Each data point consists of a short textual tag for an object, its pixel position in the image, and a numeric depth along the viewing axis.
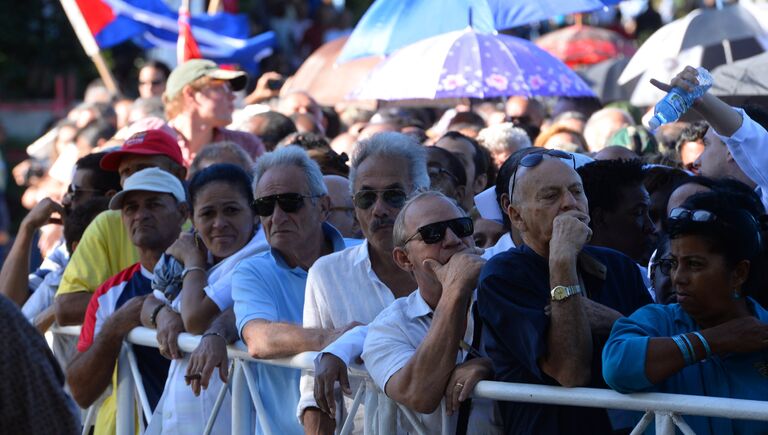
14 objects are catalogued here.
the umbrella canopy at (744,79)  17.52
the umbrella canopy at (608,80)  27.18
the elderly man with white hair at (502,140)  16.09
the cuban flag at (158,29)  27.59
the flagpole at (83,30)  27.47
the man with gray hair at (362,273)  9.31
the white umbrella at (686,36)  19.89
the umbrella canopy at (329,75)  27.25
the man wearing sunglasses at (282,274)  10.09
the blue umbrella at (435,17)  17.67
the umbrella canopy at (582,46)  33.44
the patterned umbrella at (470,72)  17.34
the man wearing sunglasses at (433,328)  8.49
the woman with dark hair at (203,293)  10.63
